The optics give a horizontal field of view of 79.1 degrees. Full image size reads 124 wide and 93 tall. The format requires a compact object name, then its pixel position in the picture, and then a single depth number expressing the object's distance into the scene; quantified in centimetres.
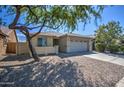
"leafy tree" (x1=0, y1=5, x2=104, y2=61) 415
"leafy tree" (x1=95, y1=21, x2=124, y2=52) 831
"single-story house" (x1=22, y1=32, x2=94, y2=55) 668
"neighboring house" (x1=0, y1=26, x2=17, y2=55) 648
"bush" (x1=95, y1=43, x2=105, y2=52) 849
